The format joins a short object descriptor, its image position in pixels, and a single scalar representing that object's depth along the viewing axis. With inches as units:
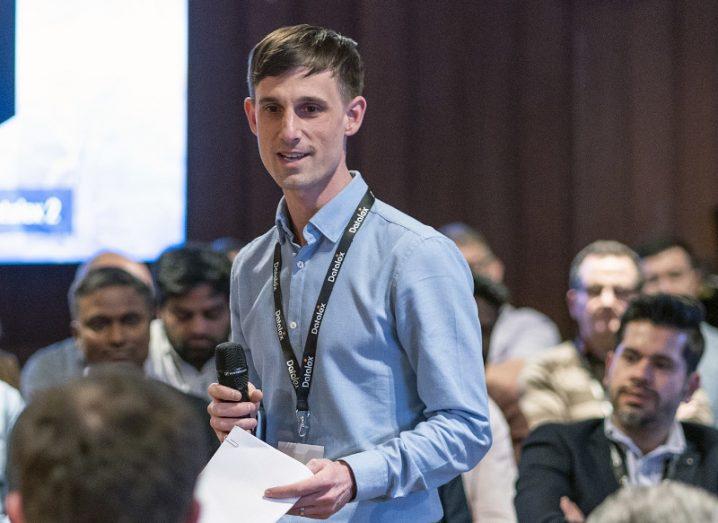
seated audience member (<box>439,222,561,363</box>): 390.9
